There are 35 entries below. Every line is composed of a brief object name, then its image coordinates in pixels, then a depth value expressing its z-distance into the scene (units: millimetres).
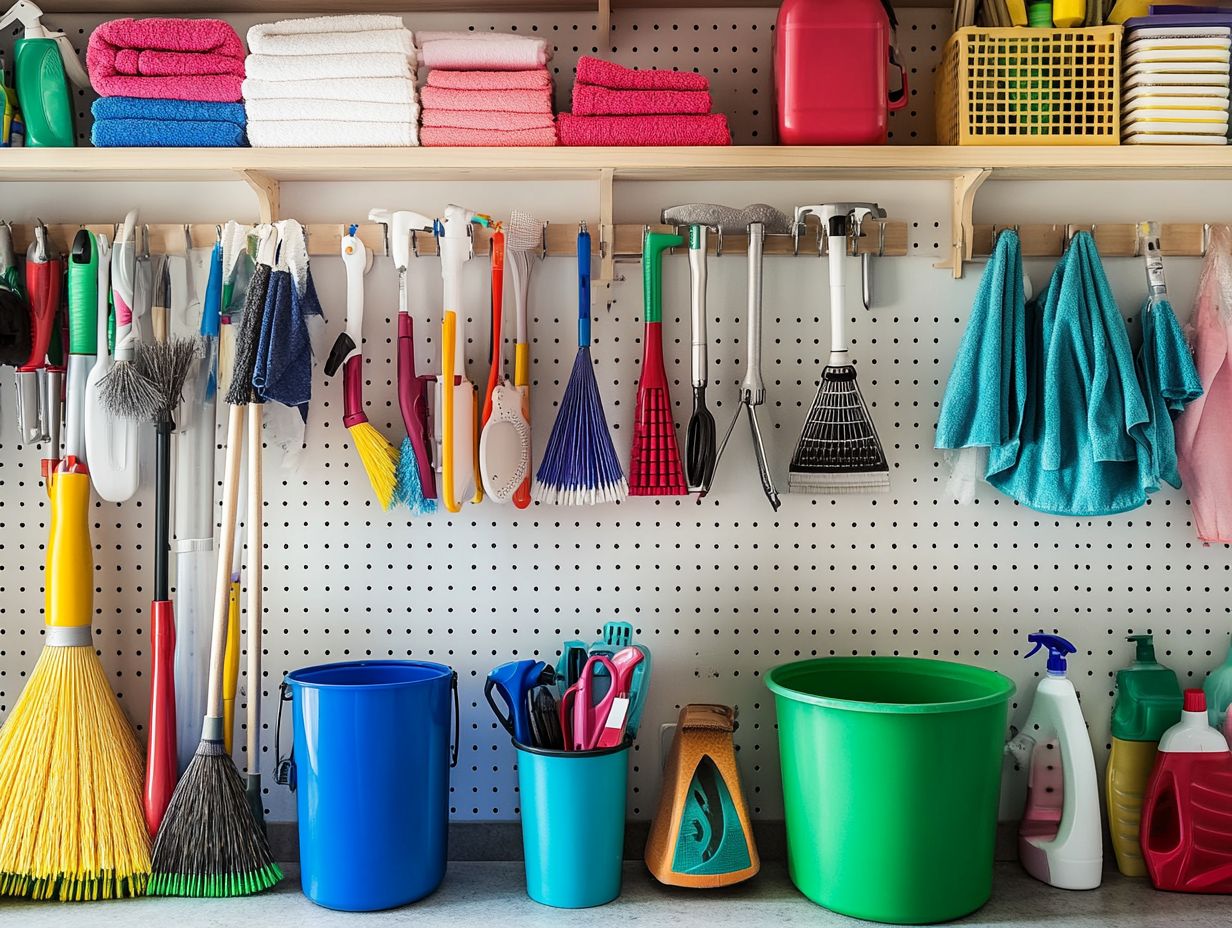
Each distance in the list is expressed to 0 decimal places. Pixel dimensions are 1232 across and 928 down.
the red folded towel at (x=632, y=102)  1547
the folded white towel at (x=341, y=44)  1546
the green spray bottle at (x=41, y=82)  1601
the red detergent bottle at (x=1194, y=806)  1528
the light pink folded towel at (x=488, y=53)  1565
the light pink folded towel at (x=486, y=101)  1550
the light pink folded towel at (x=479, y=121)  1550
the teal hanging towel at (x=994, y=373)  1596
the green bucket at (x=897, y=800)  1380
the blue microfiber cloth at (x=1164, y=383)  1581
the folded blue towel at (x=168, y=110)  1553
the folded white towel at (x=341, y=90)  1537
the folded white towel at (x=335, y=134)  1535
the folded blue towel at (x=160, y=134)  1545
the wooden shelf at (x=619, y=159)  1514
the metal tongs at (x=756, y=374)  1635
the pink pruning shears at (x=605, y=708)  1465
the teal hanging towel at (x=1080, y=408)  1574
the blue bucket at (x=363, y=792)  1448
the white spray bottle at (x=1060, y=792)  1555
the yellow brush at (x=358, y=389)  1624
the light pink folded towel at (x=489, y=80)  1556
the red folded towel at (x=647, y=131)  1544
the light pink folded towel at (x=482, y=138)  1548
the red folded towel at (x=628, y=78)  1551
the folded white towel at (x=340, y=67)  1540
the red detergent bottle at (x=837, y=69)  1521
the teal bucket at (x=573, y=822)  1451
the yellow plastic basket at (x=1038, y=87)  1542
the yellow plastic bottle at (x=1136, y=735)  1620
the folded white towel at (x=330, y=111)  1536
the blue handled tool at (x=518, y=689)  1500
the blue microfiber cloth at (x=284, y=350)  1526
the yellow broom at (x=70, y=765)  1480
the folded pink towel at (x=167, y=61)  1556
